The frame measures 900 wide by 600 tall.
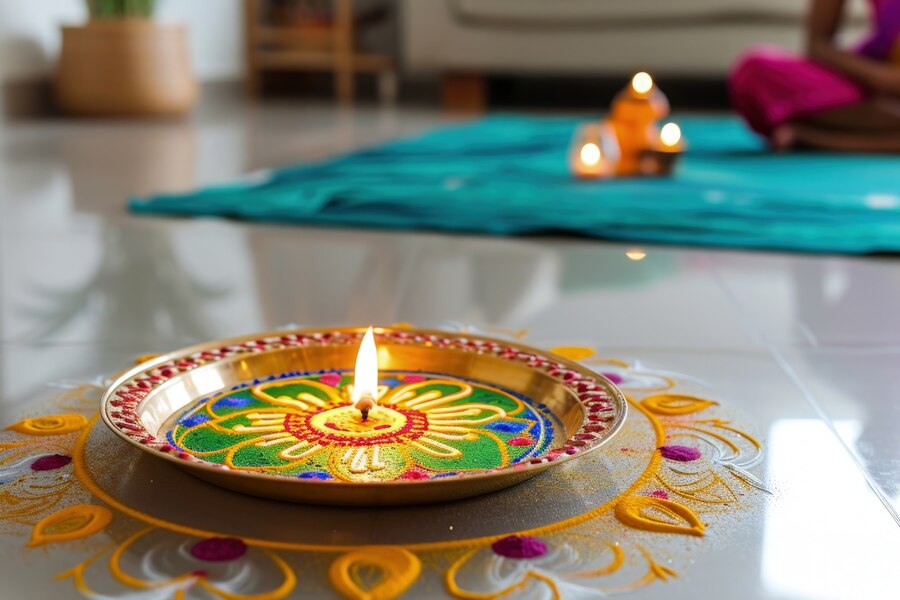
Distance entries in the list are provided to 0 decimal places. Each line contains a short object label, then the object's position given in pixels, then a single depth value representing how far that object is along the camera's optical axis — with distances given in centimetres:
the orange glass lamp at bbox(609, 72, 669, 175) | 219
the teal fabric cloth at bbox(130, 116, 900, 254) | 160
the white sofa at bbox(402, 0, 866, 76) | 367
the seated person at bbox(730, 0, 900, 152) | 252
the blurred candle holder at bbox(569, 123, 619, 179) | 209
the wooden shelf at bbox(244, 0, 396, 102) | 443
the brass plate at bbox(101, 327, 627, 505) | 60
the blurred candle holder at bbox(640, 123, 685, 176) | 213
